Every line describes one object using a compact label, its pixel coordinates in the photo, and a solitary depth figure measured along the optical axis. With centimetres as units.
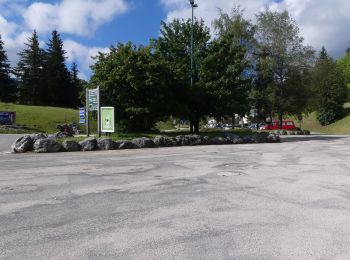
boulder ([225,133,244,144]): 2817
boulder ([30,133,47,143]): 2096
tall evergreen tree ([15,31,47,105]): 8031
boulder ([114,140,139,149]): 2266
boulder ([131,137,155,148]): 2331
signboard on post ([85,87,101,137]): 2538
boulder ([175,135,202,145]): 2583
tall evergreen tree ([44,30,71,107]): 8231
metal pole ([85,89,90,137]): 2636
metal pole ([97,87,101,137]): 2515
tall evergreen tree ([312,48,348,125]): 7262
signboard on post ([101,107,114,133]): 2512
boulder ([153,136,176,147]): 2453
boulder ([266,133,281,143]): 3003
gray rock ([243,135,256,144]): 2912
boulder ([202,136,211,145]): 2692
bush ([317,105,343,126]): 7356
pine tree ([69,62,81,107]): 8744
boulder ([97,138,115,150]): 2211
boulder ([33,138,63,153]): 2031
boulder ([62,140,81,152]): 2106
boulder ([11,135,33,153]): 2028
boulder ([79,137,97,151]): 2156
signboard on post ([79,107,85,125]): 3236
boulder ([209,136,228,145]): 2724
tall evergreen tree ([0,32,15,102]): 7944
